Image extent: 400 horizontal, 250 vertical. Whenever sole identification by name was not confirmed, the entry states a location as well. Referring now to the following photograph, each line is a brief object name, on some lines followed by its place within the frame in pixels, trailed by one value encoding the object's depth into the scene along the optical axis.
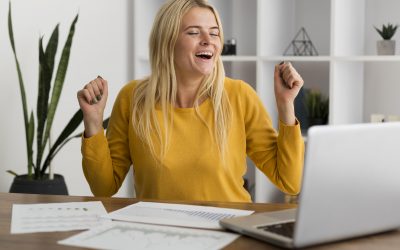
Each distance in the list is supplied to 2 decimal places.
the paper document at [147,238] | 1.38
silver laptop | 1.30
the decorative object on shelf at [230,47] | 4.01
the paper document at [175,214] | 1.57
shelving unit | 3.64
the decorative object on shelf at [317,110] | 3.81
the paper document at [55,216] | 1.55
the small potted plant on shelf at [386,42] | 3.56
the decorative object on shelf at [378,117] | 3.70
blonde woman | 2.18
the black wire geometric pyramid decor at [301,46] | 3.94
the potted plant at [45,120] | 3.21
